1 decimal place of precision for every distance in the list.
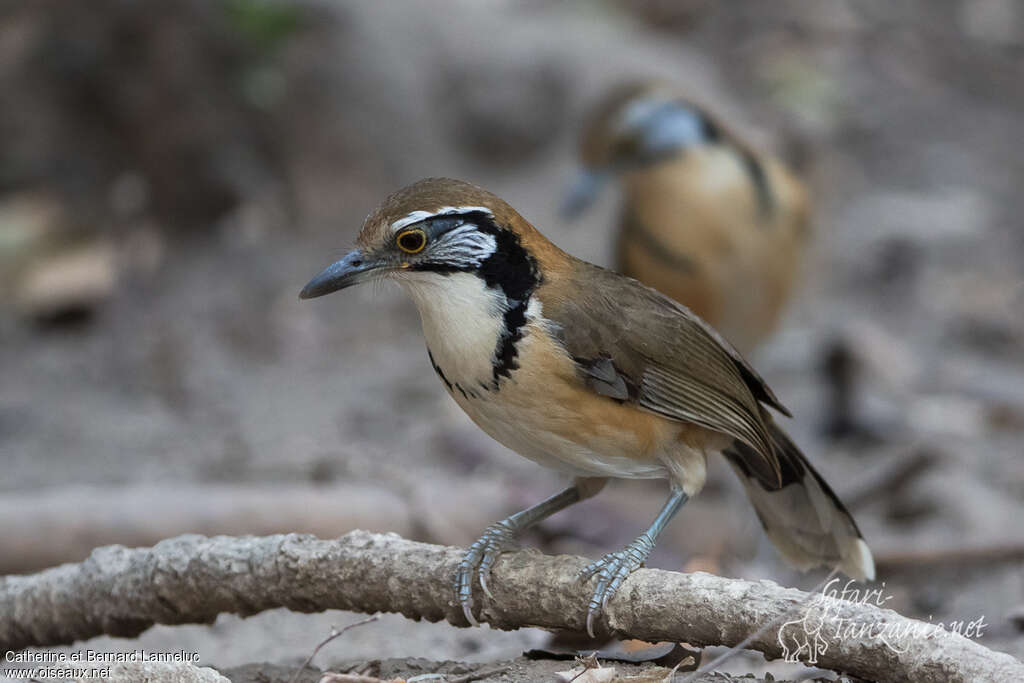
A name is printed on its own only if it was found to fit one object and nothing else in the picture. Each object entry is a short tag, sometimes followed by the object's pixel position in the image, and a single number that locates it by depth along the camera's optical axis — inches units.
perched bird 265.1
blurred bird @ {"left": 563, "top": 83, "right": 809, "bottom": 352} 529.7
